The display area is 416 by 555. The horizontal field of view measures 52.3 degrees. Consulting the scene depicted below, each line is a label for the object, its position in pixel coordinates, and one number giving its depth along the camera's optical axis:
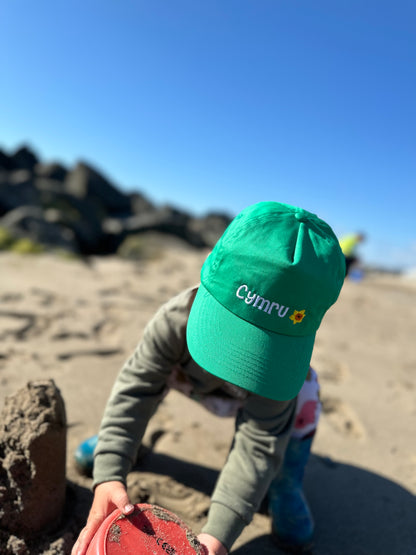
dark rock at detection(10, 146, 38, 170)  16.30
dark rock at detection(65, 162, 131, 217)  14.37
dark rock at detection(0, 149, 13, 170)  15.41
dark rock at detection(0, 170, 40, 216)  9.23
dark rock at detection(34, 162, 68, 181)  16.00
